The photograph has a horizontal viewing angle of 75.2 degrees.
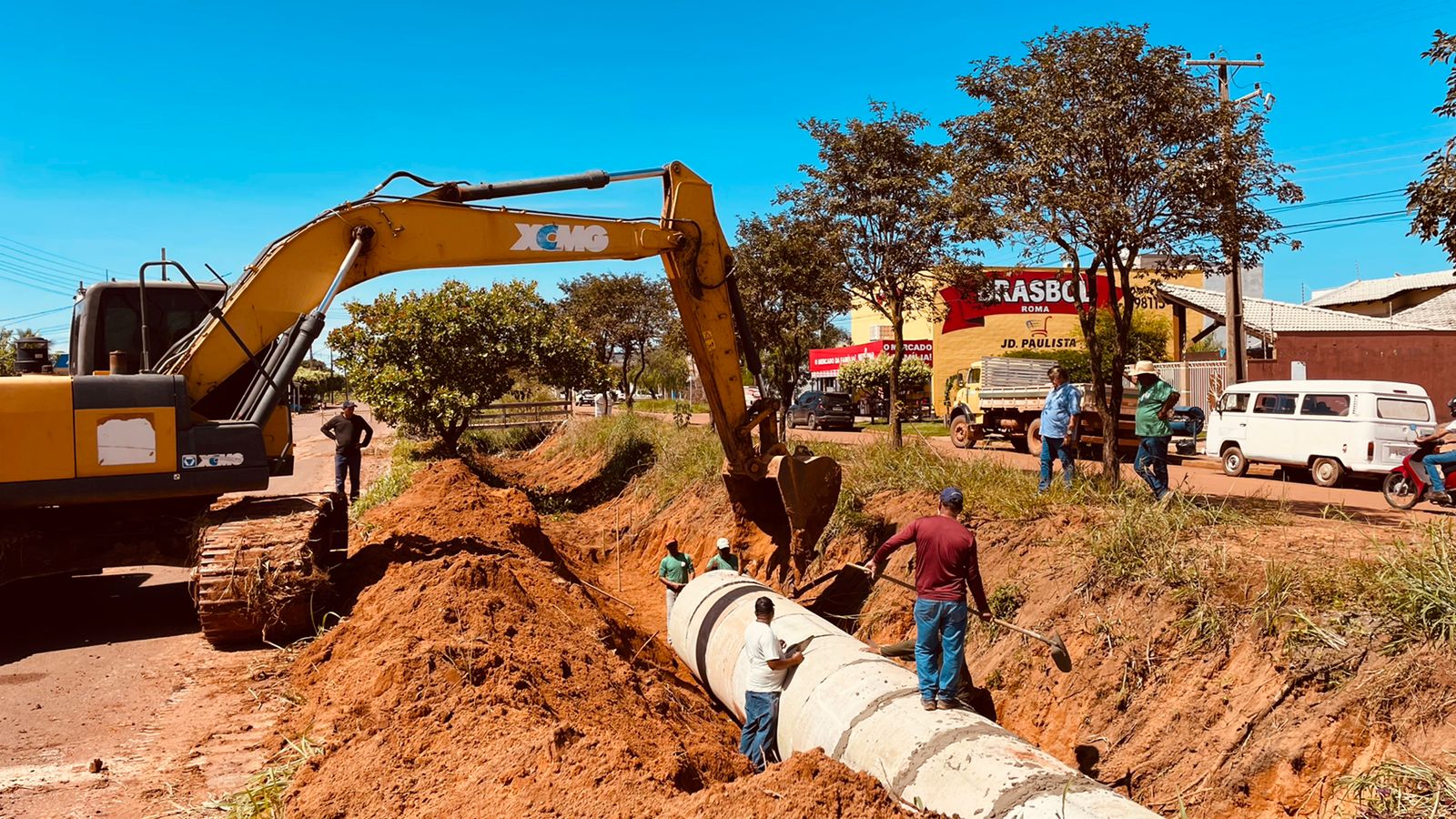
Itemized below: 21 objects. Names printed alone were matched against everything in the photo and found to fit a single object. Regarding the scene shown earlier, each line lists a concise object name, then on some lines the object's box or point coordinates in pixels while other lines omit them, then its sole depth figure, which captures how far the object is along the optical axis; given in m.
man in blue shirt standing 10.88
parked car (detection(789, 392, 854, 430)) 32.75
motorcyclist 11.57
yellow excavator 7.83
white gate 26.63
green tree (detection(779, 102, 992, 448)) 17.16
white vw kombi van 14.80
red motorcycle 12.02
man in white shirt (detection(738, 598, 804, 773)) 6.82
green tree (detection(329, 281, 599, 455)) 19.83
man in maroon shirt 6.27
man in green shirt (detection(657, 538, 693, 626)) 10.16
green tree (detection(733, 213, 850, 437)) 20.05
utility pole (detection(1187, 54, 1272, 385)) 18.78
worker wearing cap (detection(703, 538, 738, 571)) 10.19
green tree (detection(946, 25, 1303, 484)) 10.07
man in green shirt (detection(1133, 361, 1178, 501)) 9.92
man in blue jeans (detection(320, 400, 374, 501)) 15.20
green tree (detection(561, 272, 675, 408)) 42.31
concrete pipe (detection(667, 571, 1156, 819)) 4.90
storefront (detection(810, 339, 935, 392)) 41.03
